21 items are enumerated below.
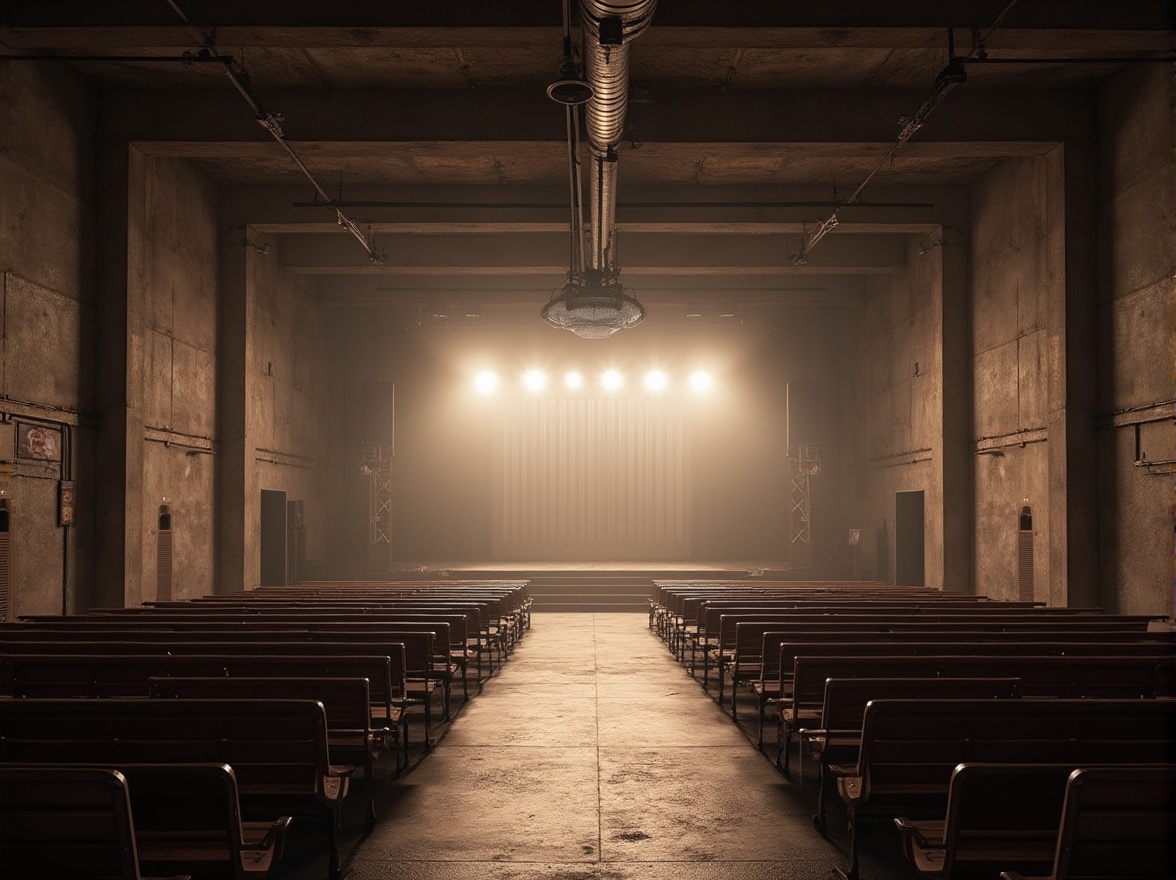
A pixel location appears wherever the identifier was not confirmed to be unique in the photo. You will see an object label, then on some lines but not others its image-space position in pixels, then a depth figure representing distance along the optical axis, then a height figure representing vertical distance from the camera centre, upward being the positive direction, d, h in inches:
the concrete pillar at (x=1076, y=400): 462.6 +43.9
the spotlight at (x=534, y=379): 913.5 +104.9
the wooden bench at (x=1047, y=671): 194.5 -32.8
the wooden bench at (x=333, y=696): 162.4 -32.8
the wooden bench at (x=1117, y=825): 97.6 -31.3
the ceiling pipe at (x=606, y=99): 250.1 +127.2
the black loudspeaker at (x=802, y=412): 816.3 +67.6
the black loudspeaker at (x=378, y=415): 820.0 +66.0
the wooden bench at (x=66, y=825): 94.6 -30.5
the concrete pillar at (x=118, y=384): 464.1 +51.6
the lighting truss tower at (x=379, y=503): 818.2 -3.9
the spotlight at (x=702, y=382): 926.4 +103.8
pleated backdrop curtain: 946.1 +14.7
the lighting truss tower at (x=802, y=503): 811.4 -4.4
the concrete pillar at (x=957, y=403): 602.2 +55.5
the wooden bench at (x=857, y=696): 165.0 -32.8
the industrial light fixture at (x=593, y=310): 446.3 +82.0
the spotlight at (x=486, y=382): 921.5 +103.3
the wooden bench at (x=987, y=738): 140.7 -33.3
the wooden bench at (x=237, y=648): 217.9 -31.9
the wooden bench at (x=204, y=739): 133.6 -32.3
